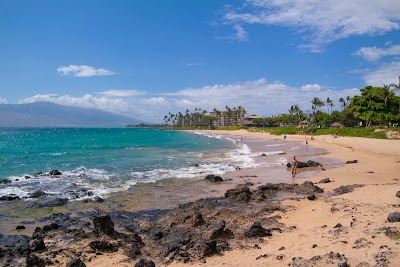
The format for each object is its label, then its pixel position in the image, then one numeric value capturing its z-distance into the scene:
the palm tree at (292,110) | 153.25
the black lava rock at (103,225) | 11.71
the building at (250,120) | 183.59
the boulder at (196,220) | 13.01
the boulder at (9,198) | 19.67
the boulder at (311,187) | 19.03
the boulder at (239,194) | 17.78
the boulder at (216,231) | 11.31
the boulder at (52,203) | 17.99
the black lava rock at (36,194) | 20.47
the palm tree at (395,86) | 78.88
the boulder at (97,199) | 18.78
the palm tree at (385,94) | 79.25
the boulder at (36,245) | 10.46
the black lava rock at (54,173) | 30.00
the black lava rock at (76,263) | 8.89
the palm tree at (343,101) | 133.98
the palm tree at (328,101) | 143.09
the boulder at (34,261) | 9.39
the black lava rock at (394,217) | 10.48
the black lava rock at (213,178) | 25.02
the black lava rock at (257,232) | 11.41
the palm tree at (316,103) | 135.62
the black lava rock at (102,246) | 10.77
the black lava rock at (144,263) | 8.96
